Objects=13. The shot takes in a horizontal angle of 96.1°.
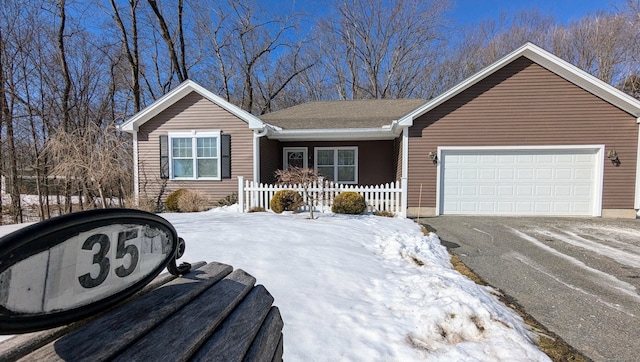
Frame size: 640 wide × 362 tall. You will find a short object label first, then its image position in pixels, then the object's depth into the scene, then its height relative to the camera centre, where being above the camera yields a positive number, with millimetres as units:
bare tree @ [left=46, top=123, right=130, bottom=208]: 8070 +250
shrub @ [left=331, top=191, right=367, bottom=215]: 8008 -934
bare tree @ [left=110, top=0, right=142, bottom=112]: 15773 +6789
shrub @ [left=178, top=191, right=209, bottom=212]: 8898 -1063
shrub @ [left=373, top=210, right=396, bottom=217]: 8117 -1214
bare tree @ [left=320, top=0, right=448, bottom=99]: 20875 +9077
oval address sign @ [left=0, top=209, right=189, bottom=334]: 806 -341
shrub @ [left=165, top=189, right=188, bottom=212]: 8984 -1053
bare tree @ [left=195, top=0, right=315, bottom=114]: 20500 +8212
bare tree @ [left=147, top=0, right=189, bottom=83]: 16600 +7843
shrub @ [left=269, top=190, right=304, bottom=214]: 8312 -927
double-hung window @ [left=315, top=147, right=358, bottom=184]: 11625 +276
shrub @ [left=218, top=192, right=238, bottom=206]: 9695 -1074
